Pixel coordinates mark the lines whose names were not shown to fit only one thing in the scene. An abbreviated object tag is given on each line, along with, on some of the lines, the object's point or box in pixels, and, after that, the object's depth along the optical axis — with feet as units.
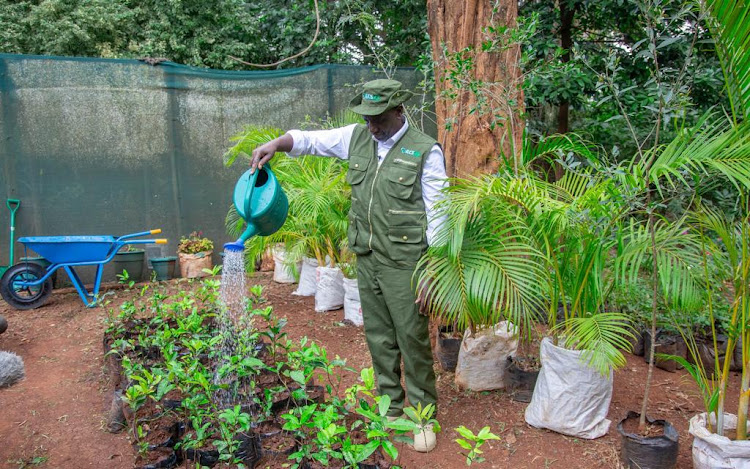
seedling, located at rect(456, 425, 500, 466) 5.86
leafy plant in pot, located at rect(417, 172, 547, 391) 9.31
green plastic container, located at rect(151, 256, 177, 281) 21.70
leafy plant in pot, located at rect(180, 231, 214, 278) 22.06
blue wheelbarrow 17.95
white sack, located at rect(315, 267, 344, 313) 17.19
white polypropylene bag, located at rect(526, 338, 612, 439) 9.68
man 9.56
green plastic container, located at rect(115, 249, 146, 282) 21.24
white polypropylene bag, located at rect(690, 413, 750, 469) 8.04
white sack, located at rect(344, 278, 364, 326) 15.99
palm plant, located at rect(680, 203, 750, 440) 8.09
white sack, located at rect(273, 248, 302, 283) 20.23
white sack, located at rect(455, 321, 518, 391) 11.84
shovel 19.75
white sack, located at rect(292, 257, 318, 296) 18.60
